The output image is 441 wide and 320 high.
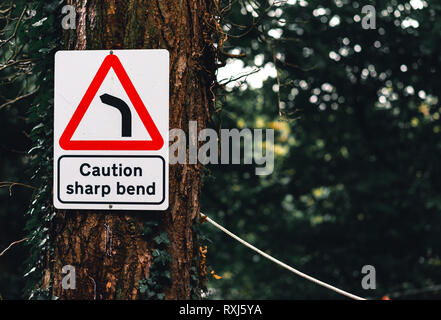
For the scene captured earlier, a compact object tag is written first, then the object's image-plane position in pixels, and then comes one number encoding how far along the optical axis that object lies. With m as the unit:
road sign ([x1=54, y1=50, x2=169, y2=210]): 4.21
